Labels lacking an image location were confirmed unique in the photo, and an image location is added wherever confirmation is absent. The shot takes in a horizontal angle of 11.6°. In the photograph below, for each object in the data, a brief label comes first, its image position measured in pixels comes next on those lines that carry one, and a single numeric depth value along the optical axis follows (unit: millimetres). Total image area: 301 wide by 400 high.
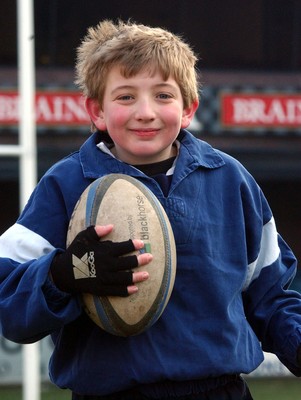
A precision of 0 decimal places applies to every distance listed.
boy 3766
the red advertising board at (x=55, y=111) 17827
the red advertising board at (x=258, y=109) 18807
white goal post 7339
